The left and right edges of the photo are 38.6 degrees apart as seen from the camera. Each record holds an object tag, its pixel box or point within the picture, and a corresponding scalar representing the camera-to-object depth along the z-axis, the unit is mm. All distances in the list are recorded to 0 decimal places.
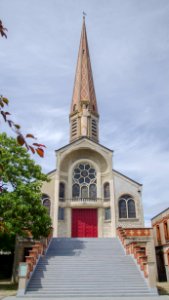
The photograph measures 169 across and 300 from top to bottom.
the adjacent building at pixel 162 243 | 20502
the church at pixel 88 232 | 12609
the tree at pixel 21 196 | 14430
